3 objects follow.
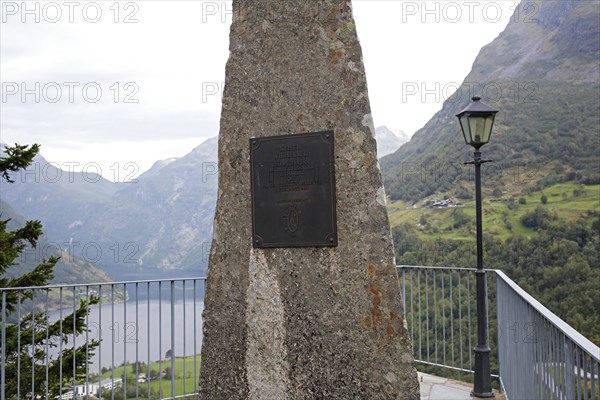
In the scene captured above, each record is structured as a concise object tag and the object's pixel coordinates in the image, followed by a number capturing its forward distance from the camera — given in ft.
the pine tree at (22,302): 29.86
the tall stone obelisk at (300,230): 11.89
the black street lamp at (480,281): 19.29
